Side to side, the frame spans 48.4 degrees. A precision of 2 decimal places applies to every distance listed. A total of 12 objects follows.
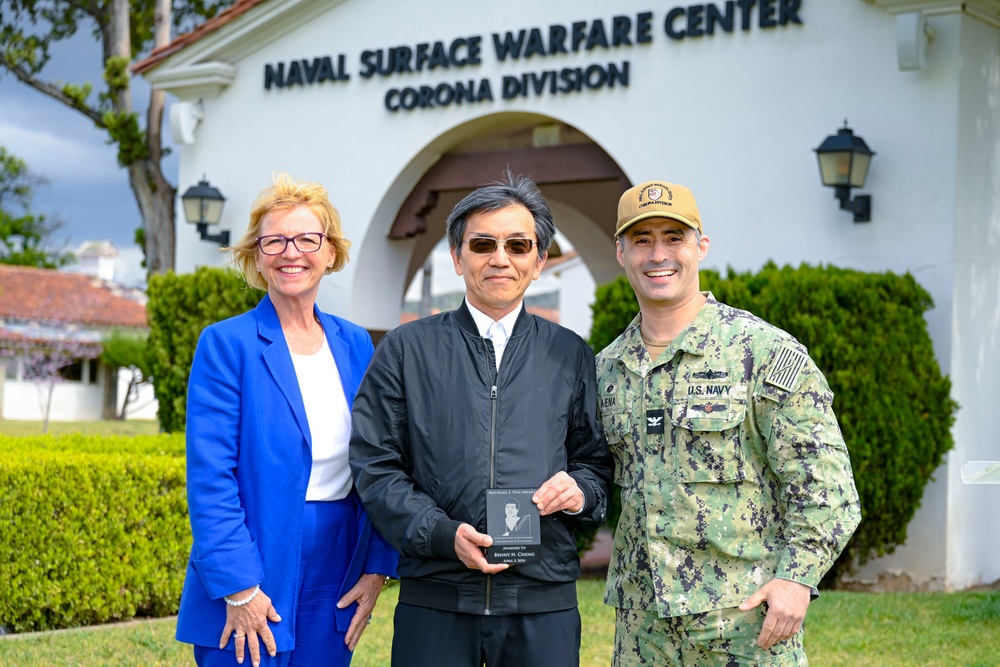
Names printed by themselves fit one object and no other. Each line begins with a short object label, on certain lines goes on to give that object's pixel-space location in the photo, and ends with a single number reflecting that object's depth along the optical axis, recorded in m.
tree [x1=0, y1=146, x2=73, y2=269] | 53.59
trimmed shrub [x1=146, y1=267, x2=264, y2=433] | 11.14
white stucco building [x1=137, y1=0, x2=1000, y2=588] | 8.27
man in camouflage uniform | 3.04
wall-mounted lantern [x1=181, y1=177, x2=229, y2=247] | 11.88
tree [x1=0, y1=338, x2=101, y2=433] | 36.44
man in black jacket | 3.02
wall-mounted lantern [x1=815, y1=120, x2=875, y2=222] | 8.20
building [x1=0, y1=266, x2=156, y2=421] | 37.91
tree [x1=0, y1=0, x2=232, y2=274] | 17.55
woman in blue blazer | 3.20
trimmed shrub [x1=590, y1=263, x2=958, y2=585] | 7.77
